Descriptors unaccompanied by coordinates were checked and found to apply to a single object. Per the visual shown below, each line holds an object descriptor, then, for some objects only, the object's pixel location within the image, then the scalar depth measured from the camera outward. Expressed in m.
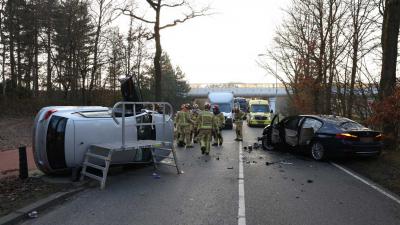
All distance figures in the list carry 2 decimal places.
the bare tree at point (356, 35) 21.64
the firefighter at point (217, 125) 17.38
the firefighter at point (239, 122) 21.06
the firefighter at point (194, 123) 18.94
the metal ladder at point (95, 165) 9.20
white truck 34.42
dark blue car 12.77
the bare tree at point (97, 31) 34.56
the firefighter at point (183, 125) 18.02
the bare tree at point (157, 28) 28.11
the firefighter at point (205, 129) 15.39
